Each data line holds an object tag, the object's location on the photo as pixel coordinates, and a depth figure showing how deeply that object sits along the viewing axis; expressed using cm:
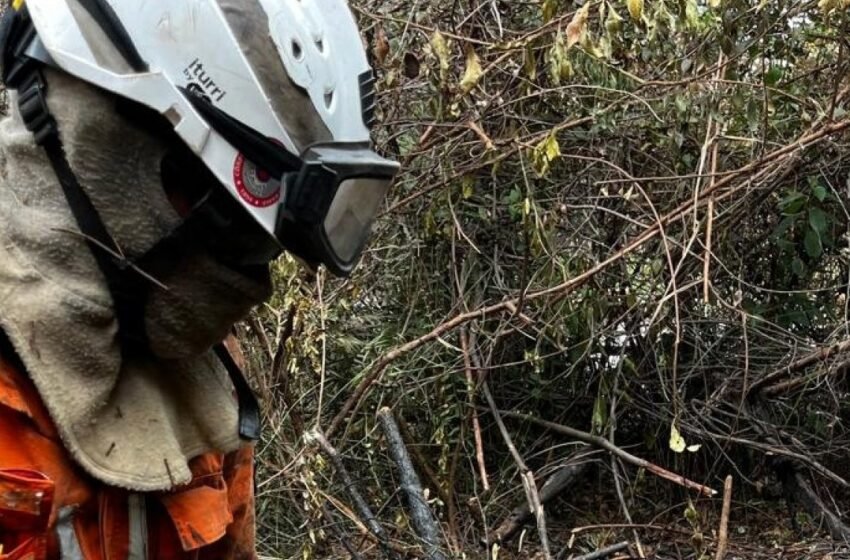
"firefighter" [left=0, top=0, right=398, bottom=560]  141
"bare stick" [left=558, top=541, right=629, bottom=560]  303
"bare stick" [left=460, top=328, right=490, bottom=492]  419
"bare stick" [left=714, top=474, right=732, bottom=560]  307
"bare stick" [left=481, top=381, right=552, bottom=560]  318
